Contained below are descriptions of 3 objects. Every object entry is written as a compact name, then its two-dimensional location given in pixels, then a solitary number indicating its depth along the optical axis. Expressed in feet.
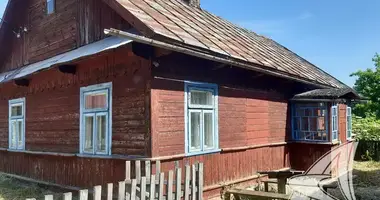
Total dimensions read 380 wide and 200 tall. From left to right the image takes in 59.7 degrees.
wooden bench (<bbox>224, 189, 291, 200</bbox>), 18.65
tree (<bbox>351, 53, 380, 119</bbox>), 104.54
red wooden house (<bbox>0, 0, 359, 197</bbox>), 20.03
